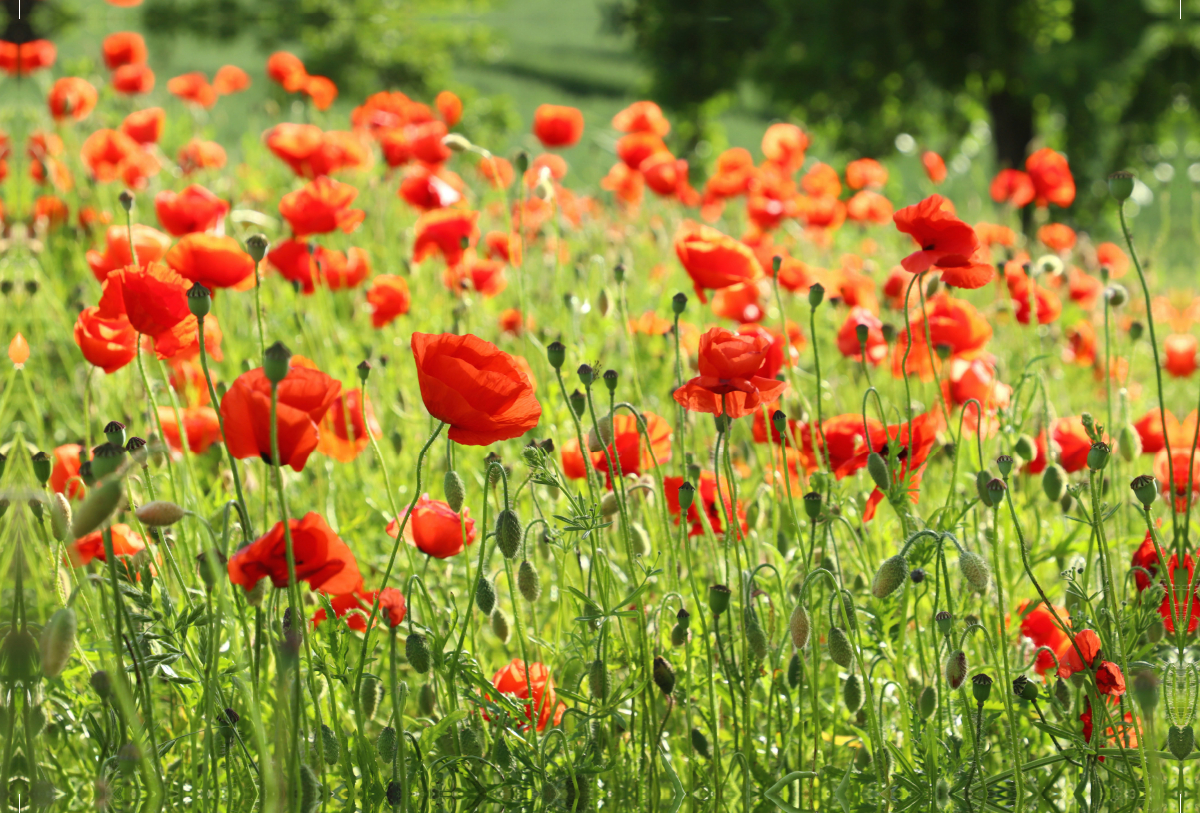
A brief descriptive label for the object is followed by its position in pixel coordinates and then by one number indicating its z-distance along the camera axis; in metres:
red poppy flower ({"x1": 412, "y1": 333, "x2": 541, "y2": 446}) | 2.92
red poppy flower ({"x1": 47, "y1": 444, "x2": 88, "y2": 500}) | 3.10
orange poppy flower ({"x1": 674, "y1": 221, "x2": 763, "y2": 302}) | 3.18
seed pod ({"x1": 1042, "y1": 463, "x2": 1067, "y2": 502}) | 3.06
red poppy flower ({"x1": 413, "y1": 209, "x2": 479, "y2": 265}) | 3.46
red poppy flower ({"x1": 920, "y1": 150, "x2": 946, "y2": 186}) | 4.63
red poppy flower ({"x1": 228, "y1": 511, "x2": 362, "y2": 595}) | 2.85
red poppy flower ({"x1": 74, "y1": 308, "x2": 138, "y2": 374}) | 3.07
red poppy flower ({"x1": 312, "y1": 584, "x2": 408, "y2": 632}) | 2.94
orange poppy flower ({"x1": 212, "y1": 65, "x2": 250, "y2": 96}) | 5.60
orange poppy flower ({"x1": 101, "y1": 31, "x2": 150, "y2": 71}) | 5.39
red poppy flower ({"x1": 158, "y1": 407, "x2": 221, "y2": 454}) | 3.19
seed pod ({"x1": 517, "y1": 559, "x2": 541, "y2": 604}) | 2.99
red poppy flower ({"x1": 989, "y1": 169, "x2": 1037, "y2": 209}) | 4.40
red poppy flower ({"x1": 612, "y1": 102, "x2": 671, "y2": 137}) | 4.47
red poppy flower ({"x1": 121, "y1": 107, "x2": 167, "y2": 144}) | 4.24
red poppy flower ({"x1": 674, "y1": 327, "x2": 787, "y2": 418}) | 2.97
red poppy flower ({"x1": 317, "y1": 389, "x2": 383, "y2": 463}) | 3.18
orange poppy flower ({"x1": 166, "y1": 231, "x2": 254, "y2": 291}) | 3.11
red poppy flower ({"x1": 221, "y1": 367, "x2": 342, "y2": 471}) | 2.87
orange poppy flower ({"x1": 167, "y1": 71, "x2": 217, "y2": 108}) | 5.13
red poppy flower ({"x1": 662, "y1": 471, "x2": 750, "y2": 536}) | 3.08
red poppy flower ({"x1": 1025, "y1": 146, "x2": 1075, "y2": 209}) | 3.66
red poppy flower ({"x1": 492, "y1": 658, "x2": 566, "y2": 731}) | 2.99
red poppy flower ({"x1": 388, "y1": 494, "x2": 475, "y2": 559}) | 2.98
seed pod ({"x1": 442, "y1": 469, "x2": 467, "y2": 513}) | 2.98
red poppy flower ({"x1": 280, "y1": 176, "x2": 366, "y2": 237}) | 3.38
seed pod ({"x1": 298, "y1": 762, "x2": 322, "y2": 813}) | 2.88
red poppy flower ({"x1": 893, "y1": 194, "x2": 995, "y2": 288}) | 3.03
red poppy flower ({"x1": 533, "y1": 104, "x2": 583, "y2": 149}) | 4.43
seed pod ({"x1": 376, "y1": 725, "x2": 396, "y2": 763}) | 2.92
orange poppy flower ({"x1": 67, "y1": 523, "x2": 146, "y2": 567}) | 3.03
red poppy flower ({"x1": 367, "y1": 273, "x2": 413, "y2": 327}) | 3.40
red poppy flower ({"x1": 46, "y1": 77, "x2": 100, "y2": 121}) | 4.29
